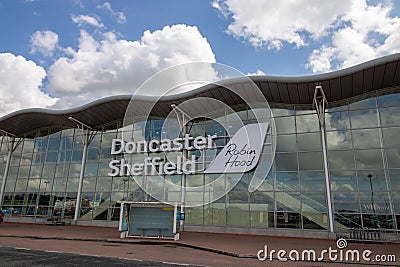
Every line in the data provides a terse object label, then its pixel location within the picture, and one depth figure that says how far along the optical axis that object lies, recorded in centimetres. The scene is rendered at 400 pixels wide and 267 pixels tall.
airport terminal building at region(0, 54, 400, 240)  1748
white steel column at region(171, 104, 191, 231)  2141
